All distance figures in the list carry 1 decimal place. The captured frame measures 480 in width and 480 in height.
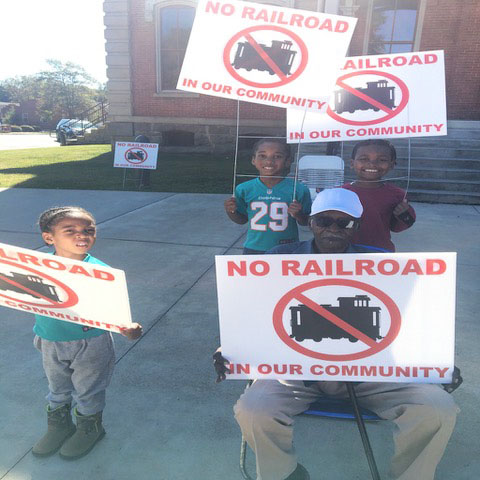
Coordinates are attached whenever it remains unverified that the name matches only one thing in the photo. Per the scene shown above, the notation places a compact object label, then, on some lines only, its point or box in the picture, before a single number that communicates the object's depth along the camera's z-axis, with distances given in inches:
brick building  512.1
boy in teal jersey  116.0
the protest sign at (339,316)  65.7
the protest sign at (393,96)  104.7
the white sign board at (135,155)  372.2
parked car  1010.6
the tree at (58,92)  2915.8
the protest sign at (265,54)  93.2
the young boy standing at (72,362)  79.7
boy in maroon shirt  107.1
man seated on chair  67.7
